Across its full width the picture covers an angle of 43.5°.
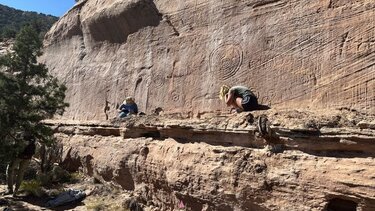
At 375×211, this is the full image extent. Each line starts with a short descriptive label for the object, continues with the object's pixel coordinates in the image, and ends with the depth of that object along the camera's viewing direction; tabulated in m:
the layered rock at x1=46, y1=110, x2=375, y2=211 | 6.18
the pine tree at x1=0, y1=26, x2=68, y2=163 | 10.90
